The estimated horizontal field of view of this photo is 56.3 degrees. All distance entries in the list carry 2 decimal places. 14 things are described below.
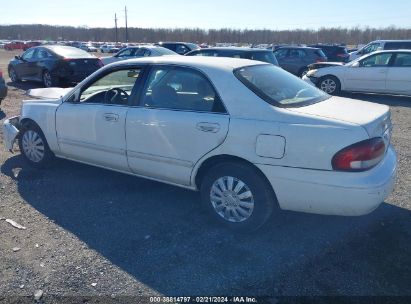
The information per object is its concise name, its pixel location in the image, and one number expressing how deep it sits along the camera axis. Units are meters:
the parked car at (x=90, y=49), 53.03
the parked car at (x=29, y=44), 58.29
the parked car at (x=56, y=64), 12.56
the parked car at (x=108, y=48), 50.78
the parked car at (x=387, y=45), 15.53
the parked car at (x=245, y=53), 10.19
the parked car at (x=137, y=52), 14.84
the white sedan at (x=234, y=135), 3.13
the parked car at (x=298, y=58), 16.88
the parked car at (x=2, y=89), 9.49
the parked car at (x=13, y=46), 60.12
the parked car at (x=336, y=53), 21.66
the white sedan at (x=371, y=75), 11.33
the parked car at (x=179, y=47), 20.80
